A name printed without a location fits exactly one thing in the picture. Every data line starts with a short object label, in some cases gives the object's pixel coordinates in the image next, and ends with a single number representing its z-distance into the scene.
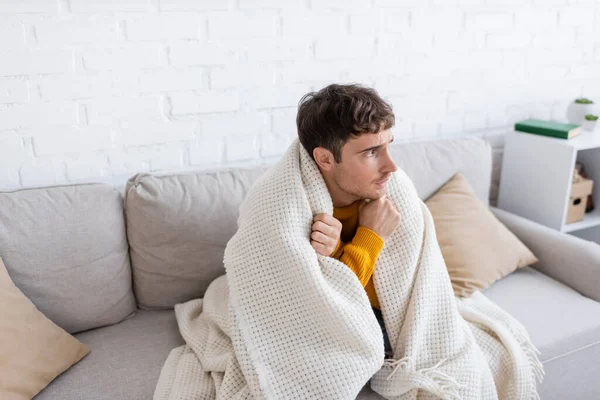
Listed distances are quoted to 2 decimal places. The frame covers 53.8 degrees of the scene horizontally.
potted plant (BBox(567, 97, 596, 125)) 2.54
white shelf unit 2.36
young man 1.40
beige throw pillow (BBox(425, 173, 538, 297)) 1.93
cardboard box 2.48
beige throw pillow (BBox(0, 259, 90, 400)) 1.40
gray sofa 1.59
